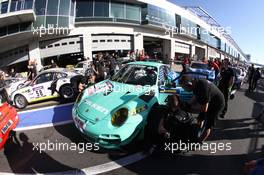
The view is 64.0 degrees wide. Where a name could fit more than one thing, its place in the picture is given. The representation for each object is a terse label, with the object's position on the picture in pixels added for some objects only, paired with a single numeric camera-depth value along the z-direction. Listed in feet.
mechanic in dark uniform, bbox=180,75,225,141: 13.30
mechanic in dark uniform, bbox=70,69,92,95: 25.92
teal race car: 12.67
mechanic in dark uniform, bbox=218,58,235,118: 20.63
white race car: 25.40
